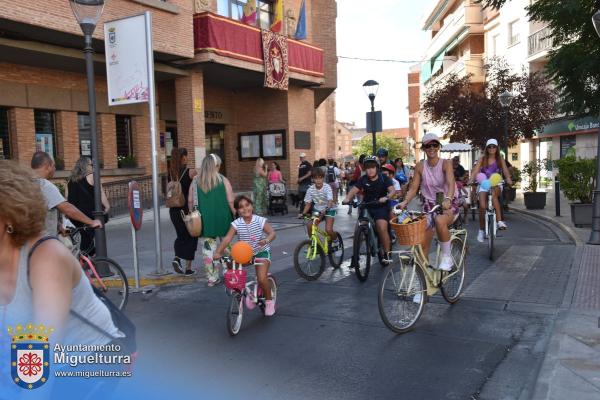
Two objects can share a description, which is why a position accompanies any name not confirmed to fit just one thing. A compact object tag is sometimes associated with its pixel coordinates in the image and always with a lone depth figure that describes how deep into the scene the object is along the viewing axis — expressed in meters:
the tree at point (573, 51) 11.21
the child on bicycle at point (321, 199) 8.09
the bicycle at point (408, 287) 5.13
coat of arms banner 19.09
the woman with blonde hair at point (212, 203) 7.43
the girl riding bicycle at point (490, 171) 9.09
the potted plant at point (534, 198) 16.91
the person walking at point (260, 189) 17.23
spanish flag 20.45
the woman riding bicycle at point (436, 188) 5.82
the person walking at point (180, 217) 8.23
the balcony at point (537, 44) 27.98
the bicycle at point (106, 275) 5.97
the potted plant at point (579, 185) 12.23
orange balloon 5.20
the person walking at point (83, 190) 7.84
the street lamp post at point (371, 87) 16.41
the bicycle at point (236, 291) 5.23
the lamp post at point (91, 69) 7.62
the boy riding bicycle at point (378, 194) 7.68
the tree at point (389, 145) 103.69
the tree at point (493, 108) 21.52
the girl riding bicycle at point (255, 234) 5.66
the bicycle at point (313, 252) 7.70
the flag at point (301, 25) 21.62
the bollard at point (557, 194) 13.57
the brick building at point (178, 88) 14.27
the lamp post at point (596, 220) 9.76
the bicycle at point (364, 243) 7.38
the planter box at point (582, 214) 12.16
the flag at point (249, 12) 19.73
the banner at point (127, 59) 8.41
